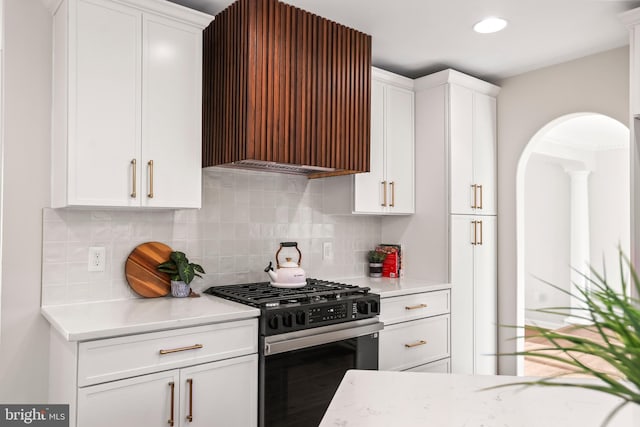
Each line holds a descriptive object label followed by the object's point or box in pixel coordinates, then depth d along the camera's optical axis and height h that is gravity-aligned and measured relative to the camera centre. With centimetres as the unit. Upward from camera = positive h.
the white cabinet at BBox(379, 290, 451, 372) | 298 -71
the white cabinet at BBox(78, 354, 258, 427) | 189 -75
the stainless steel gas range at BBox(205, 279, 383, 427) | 231 -62
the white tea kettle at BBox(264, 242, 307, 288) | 279 -31
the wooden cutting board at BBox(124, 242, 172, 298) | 257 -27
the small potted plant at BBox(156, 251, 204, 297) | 258 -26
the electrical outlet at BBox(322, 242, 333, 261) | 345 -20
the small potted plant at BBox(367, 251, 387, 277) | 363 -30
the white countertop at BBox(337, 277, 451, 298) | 301 -42
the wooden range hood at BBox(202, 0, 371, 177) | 242 +71
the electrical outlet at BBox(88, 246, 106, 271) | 247 -19
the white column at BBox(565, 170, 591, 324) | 643 +3
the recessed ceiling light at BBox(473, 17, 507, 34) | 275 +115
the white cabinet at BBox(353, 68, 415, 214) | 331 +50
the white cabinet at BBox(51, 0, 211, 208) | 216 +56
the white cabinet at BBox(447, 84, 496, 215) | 344 +53
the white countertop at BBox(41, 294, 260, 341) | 191 -42
